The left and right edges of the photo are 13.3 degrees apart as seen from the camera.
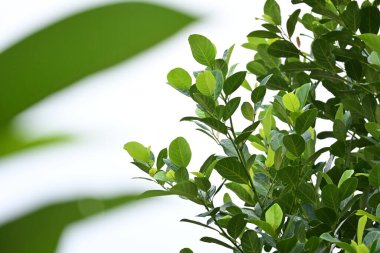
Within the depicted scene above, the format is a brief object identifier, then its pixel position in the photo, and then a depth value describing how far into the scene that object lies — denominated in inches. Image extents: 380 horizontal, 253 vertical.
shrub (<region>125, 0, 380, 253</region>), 112.6
